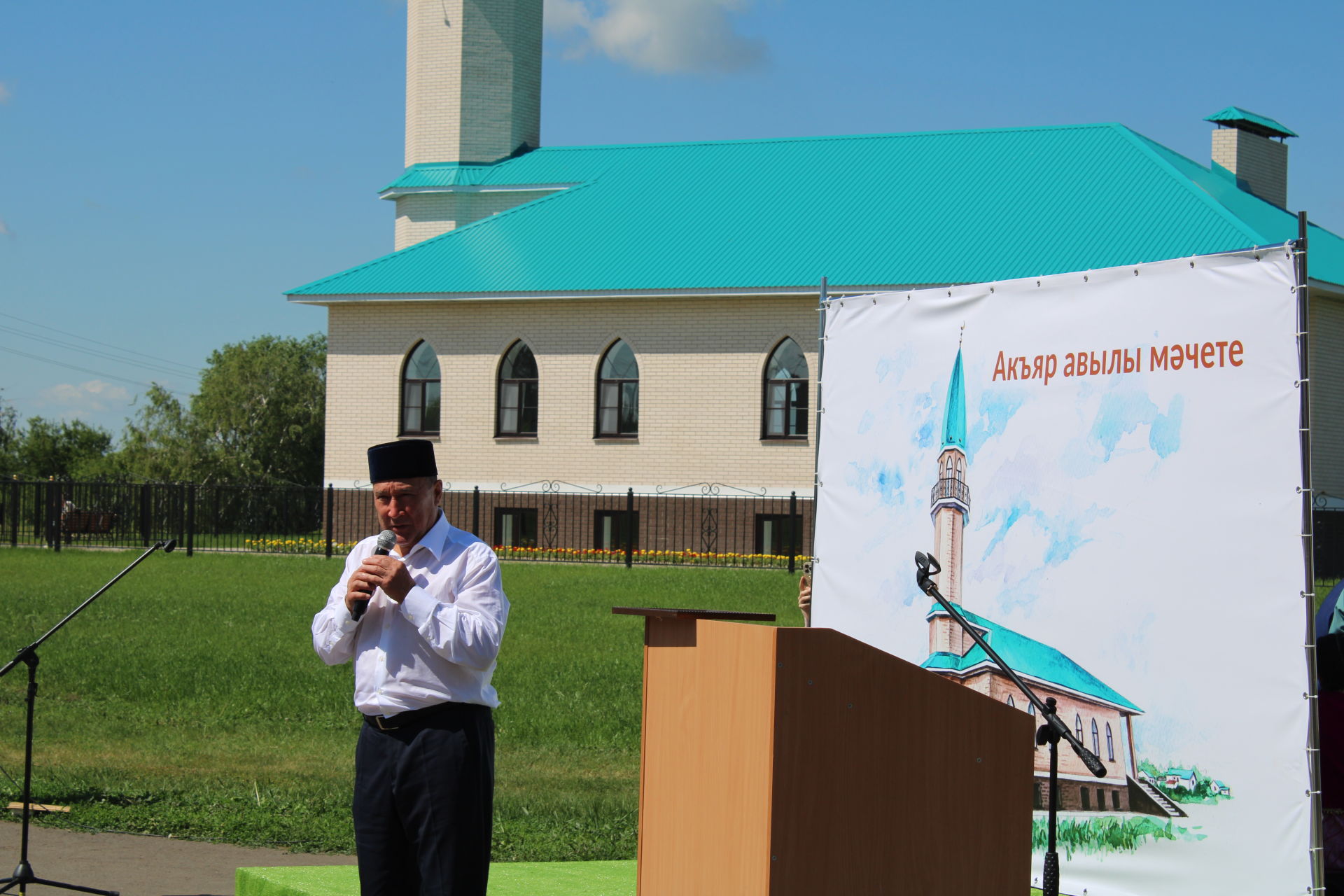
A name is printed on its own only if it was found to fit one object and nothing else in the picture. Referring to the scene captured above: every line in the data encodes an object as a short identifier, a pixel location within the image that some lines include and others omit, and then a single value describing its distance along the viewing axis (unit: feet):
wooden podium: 27.86
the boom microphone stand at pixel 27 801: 42.63
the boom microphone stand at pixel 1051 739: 33.06
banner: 38.58
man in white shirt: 30.32
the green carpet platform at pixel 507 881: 43.50
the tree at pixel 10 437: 520.55
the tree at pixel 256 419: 461.37
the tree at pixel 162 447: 451.94
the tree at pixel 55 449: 521.65
